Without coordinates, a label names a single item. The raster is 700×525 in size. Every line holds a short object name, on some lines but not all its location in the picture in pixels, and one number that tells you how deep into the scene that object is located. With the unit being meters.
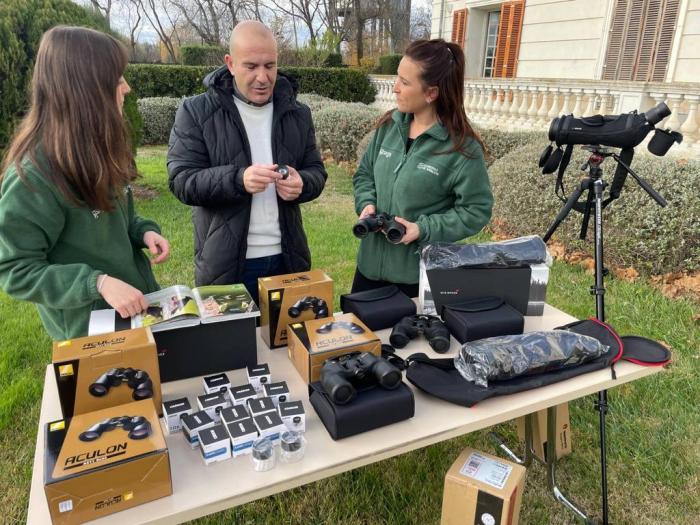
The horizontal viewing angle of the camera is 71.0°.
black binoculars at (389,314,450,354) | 1.83
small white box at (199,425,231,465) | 1.28
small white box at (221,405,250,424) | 1.37
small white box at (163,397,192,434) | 1.40
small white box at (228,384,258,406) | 1.47
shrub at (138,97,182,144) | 11.95
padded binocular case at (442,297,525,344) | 1.87
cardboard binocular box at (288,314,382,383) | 1.57
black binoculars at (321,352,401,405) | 1.37
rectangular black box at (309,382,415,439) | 1.38
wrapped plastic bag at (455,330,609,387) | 1.62
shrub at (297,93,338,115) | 10.76
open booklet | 1.51
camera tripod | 1.98
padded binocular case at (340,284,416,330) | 1.97
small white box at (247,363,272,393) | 1.58
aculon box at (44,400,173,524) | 1.07
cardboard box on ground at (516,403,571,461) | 2.32
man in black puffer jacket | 2.08
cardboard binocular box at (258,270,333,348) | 1.79
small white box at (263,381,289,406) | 1.51
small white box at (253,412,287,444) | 1.33
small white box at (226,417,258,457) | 1.31
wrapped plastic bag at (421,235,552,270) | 2.04
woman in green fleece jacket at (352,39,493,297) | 2.13
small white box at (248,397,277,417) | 1.39
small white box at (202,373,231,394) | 1.54
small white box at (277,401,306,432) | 1.40
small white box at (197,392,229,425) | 1.40
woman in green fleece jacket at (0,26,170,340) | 1.46
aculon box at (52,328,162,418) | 1.30
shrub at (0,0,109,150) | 4.86
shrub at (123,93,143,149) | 6.12
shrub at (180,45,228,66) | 17.11
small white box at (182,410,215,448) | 1.34
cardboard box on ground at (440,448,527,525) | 1.62
